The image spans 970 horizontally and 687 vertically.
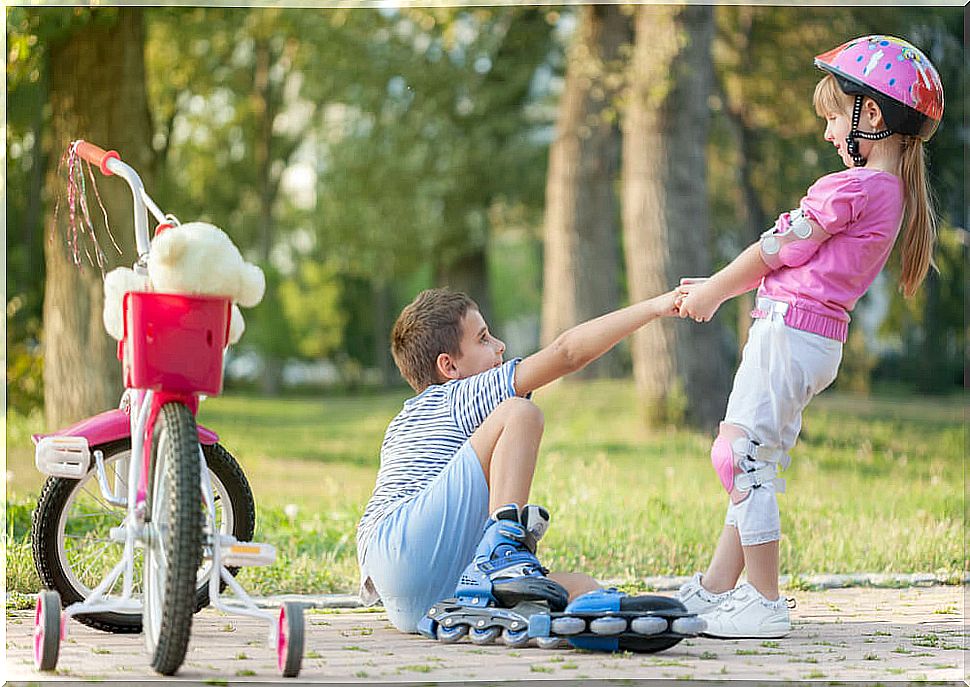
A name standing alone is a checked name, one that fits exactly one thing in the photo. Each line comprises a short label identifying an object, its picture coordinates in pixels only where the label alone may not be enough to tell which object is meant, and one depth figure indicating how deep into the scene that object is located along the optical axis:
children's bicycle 5.67
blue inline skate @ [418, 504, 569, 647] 6.56
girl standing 7.15
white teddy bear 5.85
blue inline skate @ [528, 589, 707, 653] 6.26
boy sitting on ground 6.77
